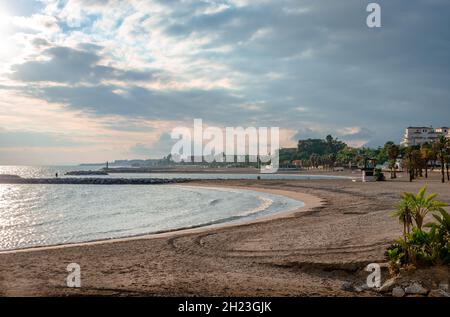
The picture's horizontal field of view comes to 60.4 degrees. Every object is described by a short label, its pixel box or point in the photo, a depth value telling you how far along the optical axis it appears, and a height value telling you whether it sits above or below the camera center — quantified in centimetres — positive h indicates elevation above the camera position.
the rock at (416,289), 1046 -354
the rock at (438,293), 1020 -354
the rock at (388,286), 1088 -359
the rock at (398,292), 1055 -362
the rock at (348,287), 1124 -377
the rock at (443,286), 1052 -348
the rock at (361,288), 1113 -374
